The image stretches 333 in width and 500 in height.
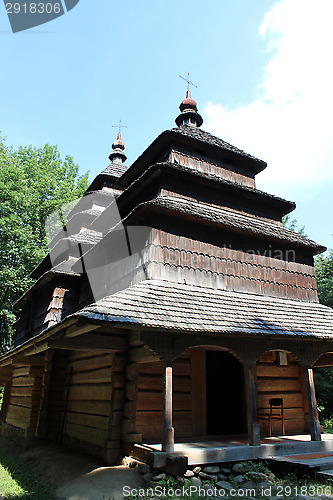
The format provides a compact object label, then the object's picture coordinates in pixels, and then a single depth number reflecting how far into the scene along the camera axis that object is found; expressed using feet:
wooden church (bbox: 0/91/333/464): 23.65
